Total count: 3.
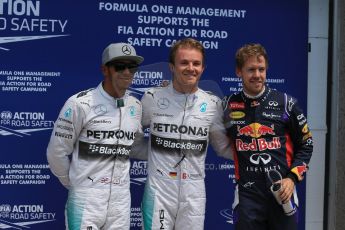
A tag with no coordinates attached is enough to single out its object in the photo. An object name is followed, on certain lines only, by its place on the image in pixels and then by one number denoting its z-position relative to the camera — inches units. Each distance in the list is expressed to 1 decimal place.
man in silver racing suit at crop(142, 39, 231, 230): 205.8
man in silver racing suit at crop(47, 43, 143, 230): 196.5
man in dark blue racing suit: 201.0
